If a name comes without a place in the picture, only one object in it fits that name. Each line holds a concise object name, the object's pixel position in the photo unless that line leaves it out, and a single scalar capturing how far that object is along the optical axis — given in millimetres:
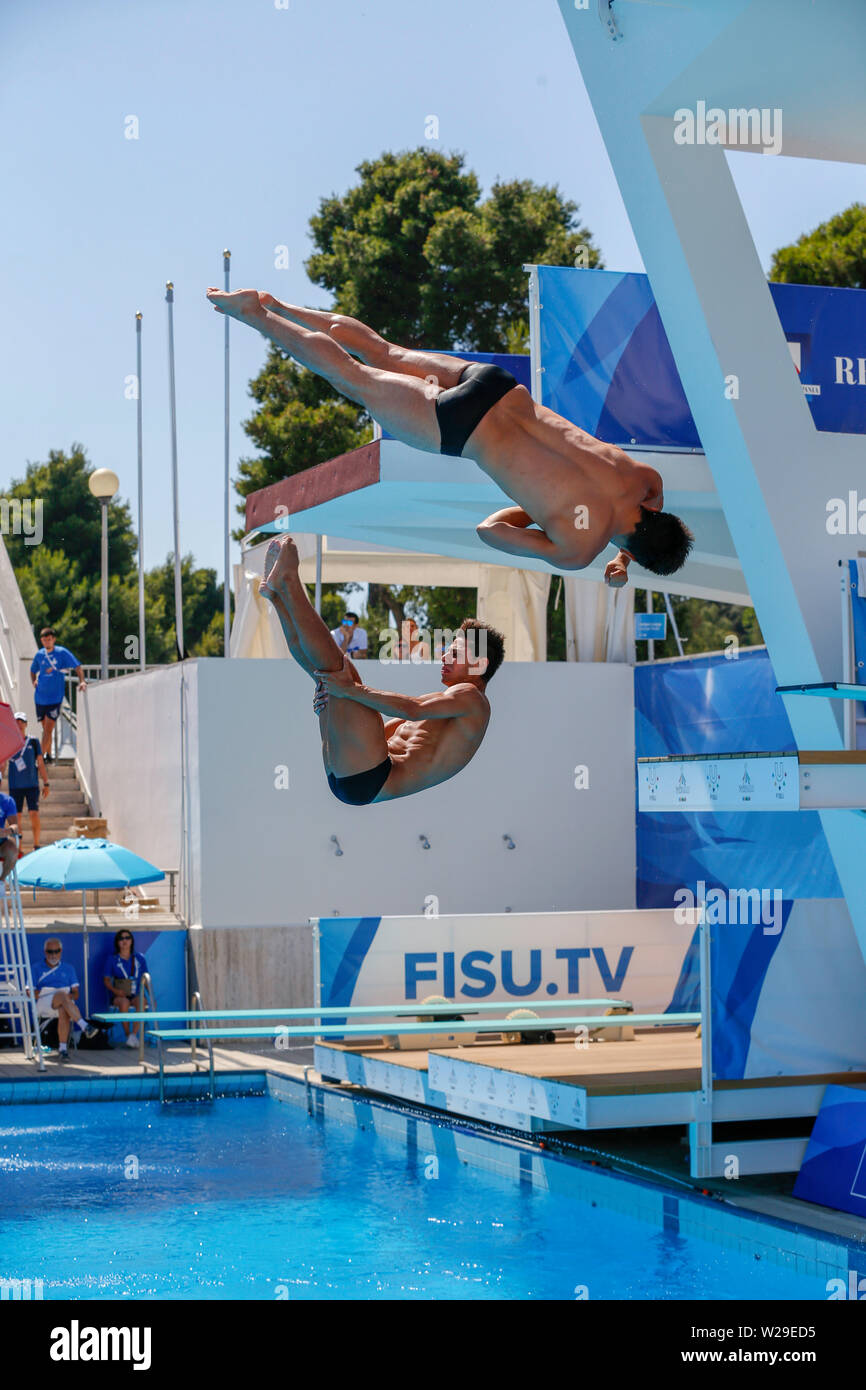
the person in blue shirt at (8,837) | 14484
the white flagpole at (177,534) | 16266
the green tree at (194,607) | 47094
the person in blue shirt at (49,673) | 20922
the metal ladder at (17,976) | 15180
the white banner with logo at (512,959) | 14531
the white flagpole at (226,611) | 16791
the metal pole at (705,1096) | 10164
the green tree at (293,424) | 31391
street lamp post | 21078
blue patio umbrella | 15227
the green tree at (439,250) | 30250
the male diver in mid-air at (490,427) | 4797
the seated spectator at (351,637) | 18438
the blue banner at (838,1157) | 9625
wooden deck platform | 10617
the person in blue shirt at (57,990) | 15852
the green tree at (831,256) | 29312
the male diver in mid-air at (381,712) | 5172
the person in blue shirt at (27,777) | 19391
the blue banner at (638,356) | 11867
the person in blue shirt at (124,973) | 16406
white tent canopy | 19516
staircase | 18875
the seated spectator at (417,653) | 18359
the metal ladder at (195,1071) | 14641
